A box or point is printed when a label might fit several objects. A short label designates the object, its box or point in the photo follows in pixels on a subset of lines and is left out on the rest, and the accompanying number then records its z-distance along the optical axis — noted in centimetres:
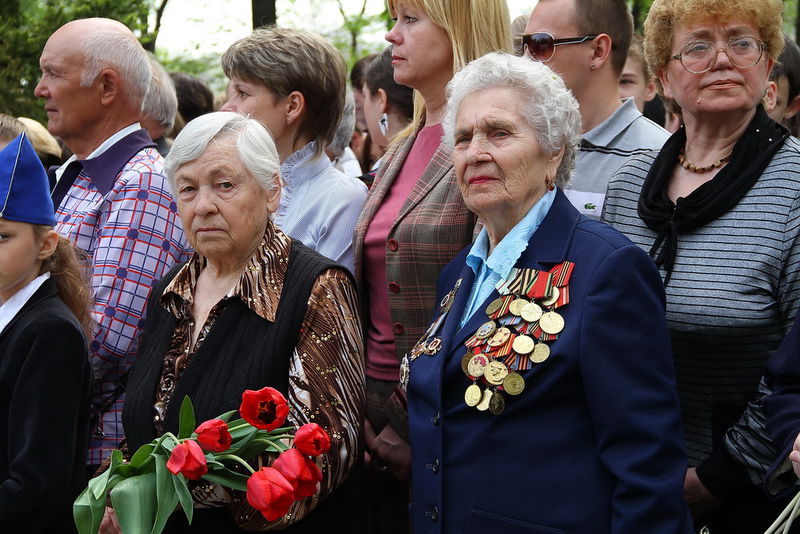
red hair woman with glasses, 311
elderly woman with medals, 268
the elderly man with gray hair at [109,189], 403
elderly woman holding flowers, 327
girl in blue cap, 332
